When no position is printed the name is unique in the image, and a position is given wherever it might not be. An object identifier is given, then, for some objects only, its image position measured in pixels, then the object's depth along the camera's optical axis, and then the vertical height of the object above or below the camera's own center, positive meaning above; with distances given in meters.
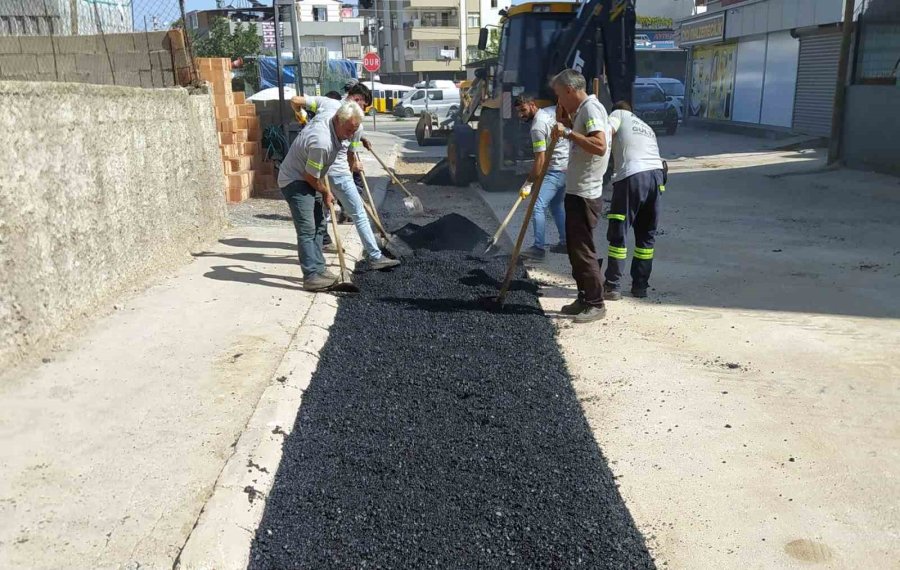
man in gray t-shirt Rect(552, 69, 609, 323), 5.61 -0.75
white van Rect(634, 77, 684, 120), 27.19 -0.14
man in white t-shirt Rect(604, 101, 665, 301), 5.99 -0.83
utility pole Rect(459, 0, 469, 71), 66.61 +4.86
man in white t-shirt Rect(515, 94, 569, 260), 7.34 -0.84
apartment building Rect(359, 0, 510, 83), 66.31 +4.49
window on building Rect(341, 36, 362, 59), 65.12 +3.62
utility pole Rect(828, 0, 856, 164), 14.30 -0.33
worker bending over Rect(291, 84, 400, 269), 6.81 -0.93
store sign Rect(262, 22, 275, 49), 16.97 +1.25
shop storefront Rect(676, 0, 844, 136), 19.53 +0.68
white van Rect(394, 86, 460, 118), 38.24 -0.68
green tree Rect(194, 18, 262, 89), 30.22 +1.99
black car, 22.78 -0.61
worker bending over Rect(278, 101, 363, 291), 6.16 -0.68
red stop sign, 29.00 +0.99
